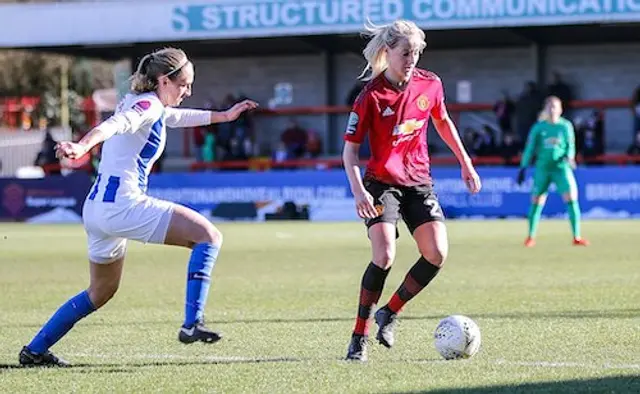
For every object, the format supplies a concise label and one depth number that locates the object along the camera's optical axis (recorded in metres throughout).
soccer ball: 15.14
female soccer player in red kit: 15.35
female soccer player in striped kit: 14.65
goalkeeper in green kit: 36.87
